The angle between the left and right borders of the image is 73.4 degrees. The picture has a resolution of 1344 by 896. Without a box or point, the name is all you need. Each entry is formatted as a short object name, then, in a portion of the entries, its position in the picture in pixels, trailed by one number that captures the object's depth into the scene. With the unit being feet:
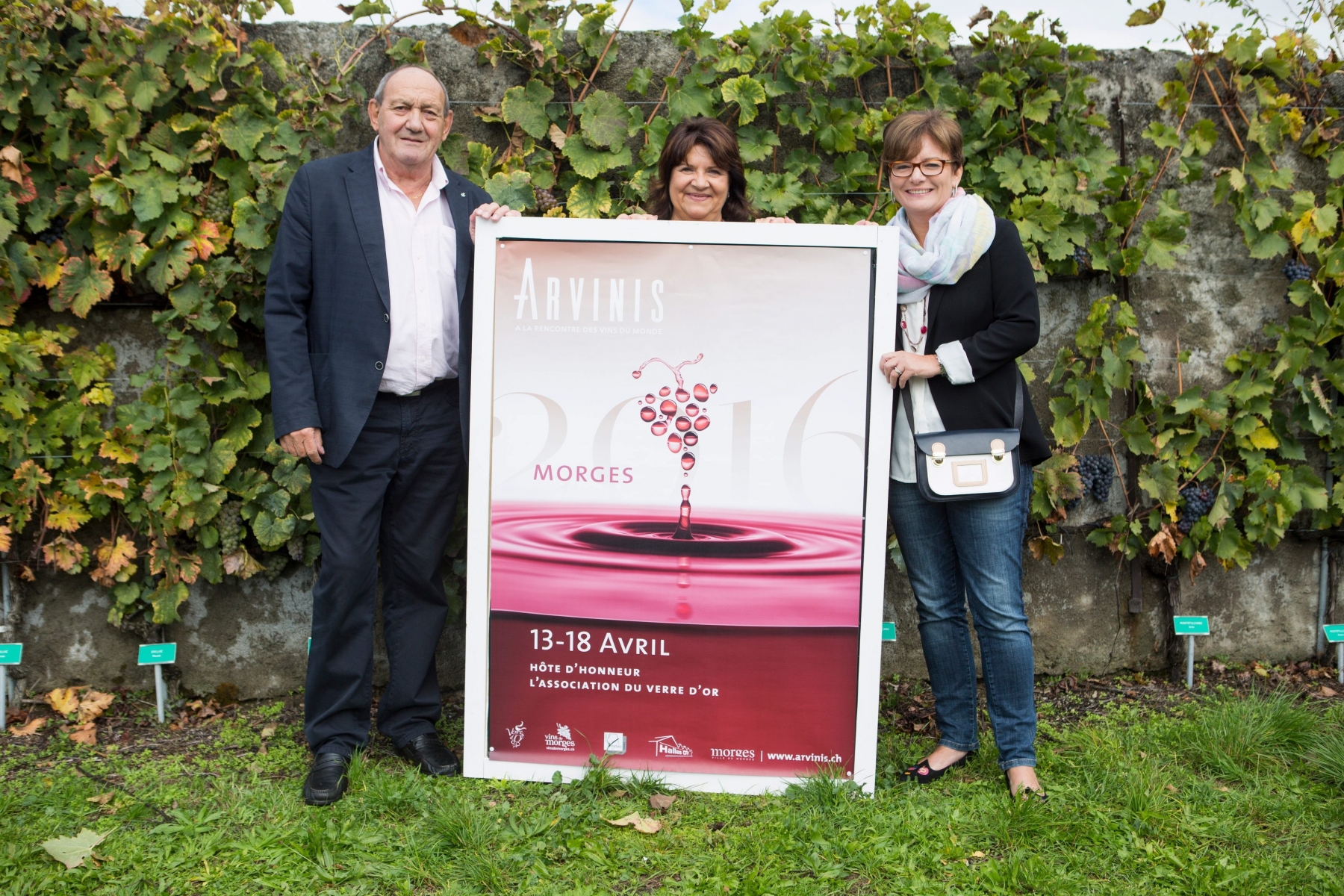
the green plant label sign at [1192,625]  9.52
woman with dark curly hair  7.59
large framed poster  6.92
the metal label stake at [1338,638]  9.57
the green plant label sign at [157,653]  8.84
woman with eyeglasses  6.75
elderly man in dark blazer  7.25
